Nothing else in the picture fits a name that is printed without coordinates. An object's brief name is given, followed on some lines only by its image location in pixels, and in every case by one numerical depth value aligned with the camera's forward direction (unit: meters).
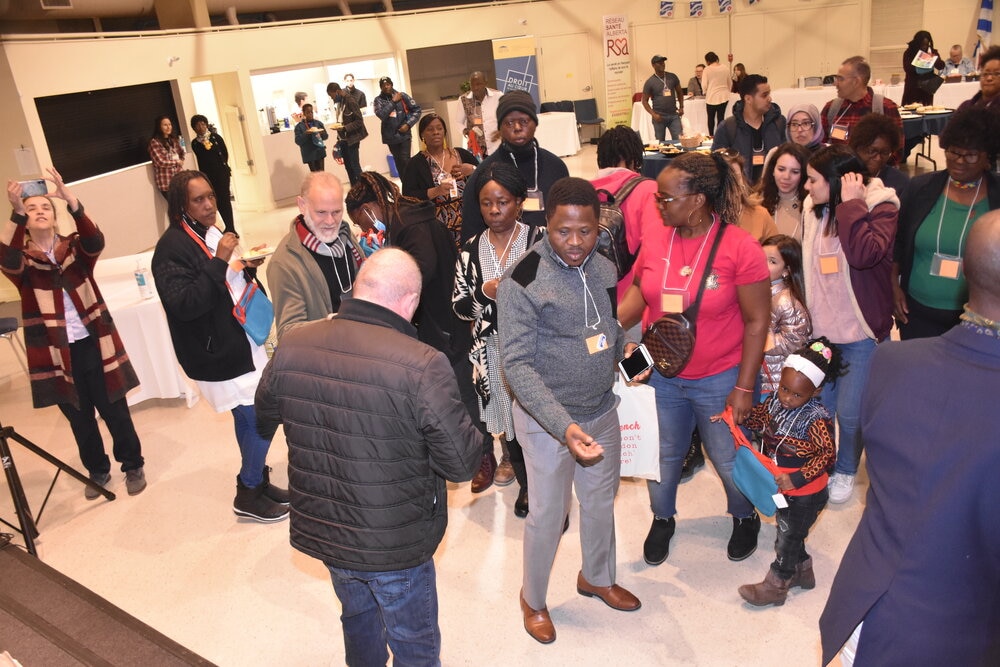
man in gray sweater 2.45
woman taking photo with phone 3.84
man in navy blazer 1.47
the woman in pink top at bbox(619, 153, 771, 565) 2.74
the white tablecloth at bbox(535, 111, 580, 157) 14.11
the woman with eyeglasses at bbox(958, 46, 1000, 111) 5.07
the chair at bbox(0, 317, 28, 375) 4.60
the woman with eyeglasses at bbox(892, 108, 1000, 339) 3.01
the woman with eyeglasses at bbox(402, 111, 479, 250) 4.90
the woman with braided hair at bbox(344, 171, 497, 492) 3.49
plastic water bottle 5.40
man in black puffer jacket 2.09
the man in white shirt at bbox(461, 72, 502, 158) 8.54
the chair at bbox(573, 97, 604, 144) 15.80
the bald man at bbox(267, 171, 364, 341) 3.14
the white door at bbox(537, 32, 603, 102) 15.77
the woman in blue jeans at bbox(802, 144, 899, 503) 3.10
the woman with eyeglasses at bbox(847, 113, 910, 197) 3.51
